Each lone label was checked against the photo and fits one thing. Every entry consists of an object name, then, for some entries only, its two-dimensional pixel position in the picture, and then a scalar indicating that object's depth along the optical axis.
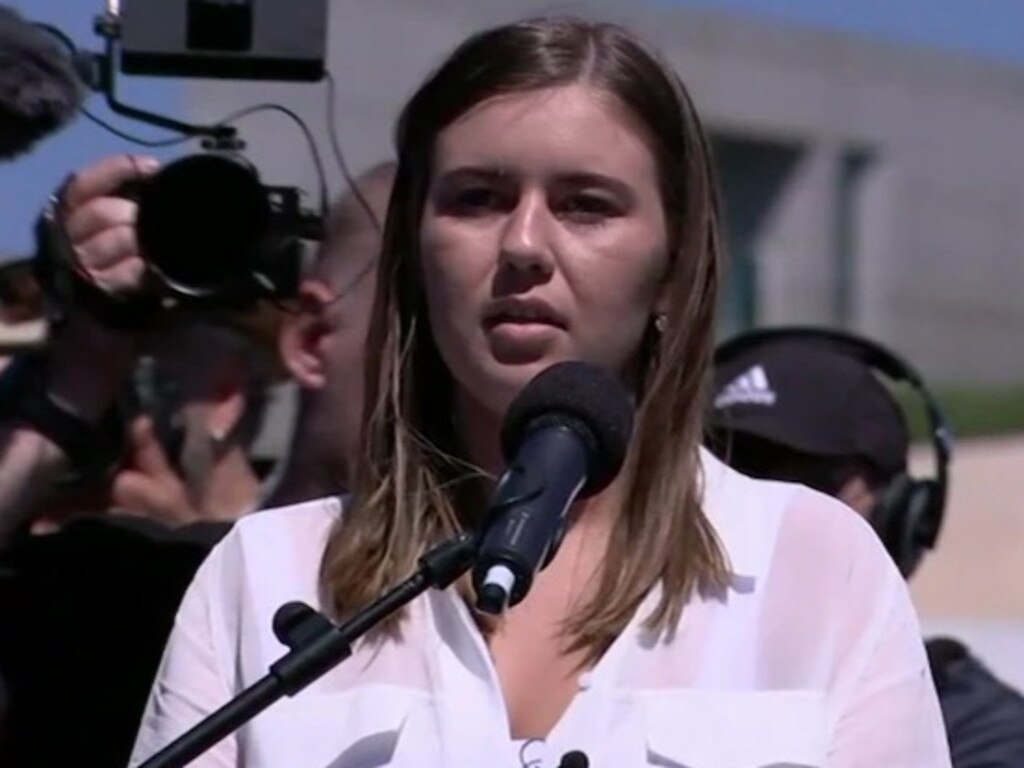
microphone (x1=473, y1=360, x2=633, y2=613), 5.19
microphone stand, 5.31
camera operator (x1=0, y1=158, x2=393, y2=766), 7.68
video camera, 7.50
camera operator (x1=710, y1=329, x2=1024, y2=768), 8.35
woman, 5.98
